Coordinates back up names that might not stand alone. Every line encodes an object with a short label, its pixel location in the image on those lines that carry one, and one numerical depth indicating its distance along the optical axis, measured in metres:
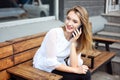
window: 2.92
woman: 2.22
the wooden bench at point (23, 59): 2.18
